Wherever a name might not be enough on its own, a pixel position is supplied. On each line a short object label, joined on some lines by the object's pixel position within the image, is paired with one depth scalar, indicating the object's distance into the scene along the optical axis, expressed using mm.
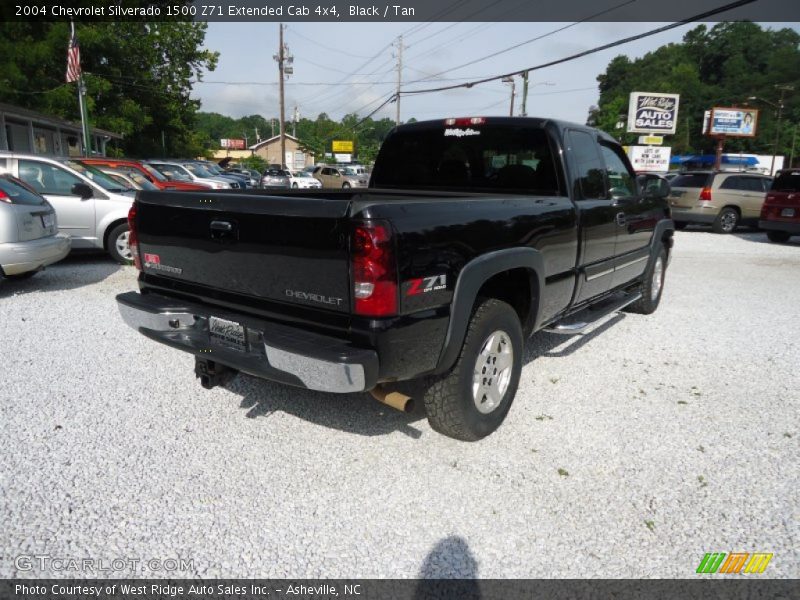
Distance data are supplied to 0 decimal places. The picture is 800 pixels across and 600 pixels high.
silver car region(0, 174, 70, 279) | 6418
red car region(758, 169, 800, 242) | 13055
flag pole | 23453
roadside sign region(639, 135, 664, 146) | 34812
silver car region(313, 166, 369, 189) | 32312
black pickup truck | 2637
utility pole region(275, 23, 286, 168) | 41500
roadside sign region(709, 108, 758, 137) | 38812
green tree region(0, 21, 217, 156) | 30992
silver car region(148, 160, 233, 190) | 19062
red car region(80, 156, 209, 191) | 12609
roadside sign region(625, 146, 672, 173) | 32562
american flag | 19911
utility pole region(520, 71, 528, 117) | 36575
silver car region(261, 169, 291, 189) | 30250
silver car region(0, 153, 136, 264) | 8477
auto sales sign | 35062
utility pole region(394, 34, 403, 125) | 47312
